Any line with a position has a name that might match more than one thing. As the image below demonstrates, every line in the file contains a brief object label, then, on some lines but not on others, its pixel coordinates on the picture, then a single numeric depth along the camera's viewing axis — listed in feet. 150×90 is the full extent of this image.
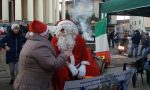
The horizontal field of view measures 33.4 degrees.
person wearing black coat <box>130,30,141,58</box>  47.50
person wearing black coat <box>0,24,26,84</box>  22.09
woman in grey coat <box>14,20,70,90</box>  9.67
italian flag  17.17
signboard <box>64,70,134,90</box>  9.85
